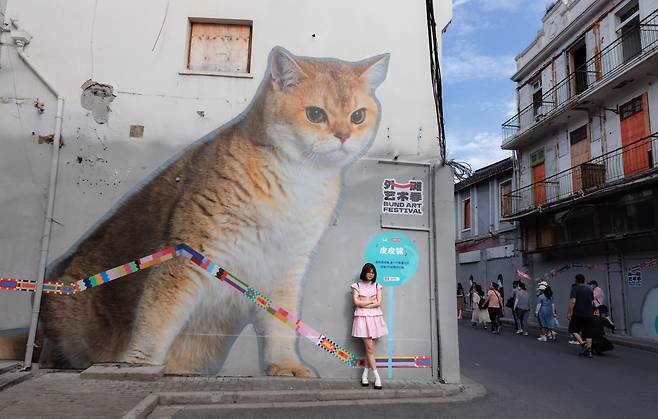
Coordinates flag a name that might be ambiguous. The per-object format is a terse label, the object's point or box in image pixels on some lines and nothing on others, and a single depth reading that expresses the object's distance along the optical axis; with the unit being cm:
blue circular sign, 706
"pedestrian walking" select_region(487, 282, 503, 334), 1524
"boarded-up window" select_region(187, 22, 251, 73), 752
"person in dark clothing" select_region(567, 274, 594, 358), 1052
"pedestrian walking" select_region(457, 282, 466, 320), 2123
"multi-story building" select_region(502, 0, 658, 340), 1509
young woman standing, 657
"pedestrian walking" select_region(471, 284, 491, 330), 1608
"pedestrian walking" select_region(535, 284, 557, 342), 1371
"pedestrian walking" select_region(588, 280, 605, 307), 1445
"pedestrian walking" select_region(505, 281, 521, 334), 1509
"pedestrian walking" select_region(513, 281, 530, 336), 1477
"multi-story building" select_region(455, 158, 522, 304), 2308
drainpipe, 668
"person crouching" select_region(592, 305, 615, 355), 1055
